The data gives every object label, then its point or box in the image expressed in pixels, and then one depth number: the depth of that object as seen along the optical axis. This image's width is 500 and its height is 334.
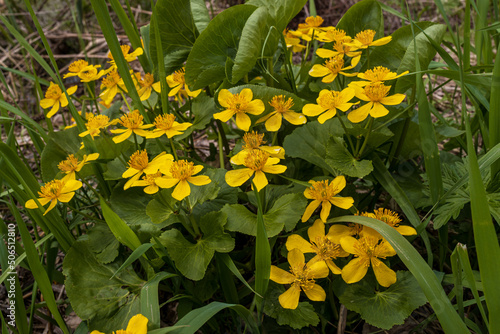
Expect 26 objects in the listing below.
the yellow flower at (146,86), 0.55
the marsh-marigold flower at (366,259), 0.42
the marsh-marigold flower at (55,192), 0.46
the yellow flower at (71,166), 0.49
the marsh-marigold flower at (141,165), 0.44
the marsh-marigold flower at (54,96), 0.57
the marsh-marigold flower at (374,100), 0.44
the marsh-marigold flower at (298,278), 0.42
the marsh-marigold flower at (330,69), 0.49
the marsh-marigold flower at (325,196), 0.44
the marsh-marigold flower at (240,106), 0.46
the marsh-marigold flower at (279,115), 0.48
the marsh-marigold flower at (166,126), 0.47
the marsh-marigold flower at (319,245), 0.43
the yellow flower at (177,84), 0.54
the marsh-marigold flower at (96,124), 0.50
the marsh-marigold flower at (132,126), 0.47
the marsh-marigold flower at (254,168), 0.44
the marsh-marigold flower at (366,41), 0.48
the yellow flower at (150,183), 0.44
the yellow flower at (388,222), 0.43
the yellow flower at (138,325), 0.39
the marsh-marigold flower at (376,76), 0.45
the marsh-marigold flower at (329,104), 0.45
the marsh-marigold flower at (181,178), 0.43
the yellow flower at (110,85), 0.57
